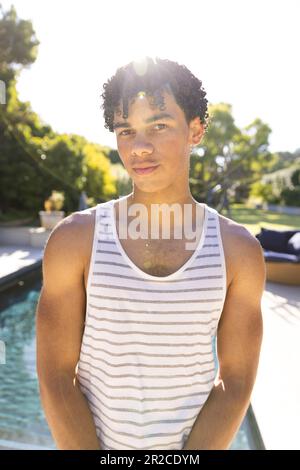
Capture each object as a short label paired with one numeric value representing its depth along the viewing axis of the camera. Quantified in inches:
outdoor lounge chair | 322.7
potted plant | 576.1
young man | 43.3
